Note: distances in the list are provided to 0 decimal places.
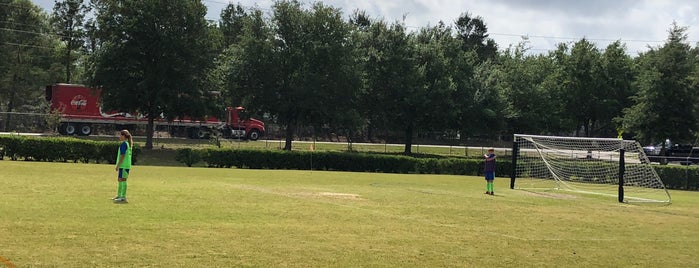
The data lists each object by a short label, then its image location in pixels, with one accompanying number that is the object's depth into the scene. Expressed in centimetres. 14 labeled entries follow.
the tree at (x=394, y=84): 5481
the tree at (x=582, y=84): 6347
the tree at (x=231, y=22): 8375
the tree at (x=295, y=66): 4894
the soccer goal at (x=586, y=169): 2967
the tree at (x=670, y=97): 5459
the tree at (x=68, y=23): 6838
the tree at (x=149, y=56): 4453
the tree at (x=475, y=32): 11540
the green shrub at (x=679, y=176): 4144
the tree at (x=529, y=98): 6291
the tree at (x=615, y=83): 6322
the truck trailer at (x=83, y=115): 5450
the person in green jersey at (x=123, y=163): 1533
